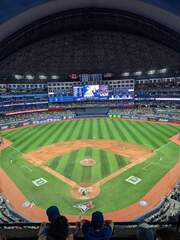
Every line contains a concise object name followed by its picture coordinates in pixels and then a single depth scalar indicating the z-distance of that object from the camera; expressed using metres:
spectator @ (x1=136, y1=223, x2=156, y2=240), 3.85
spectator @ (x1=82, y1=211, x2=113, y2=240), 4.68
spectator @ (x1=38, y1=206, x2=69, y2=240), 4.36
